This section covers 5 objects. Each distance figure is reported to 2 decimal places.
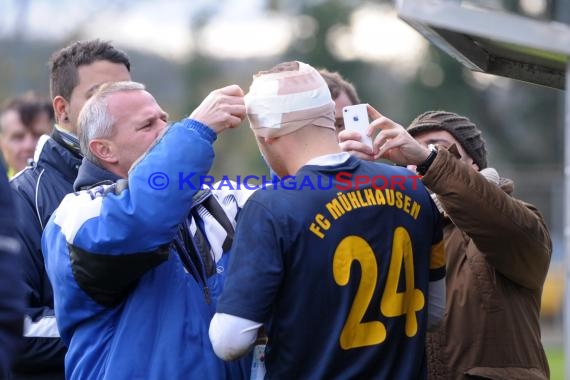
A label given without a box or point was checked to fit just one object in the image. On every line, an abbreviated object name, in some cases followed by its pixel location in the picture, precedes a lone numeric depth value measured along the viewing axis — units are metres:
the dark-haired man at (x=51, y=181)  8.98
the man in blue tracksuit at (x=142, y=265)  7.04
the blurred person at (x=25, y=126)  14.55
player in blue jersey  6.87
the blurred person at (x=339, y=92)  10.49
